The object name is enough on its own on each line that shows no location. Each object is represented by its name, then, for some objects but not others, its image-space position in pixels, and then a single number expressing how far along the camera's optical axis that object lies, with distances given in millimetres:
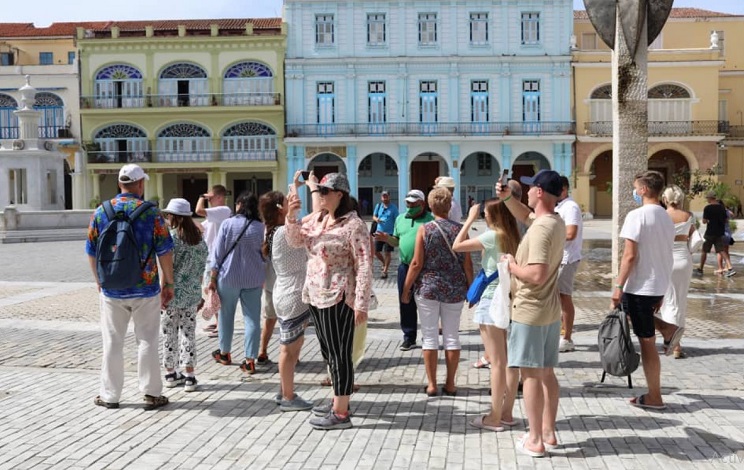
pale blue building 37188
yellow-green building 37688
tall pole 9375
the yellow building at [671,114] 36500
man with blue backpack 5277
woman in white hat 6035
